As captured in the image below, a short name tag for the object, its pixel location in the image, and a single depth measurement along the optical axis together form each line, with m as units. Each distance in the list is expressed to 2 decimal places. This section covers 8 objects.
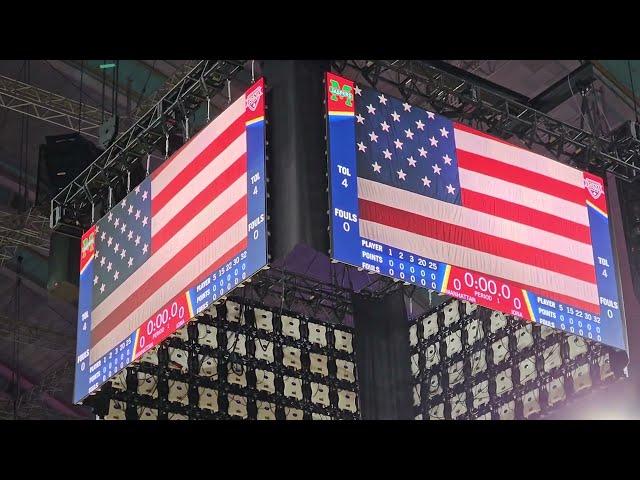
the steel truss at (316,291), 17.30
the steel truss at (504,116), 15.81
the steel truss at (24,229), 20.53
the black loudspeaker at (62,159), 18.11
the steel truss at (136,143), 15.41
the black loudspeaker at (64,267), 17.12
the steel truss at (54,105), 19.88
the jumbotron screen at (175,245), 13.45
